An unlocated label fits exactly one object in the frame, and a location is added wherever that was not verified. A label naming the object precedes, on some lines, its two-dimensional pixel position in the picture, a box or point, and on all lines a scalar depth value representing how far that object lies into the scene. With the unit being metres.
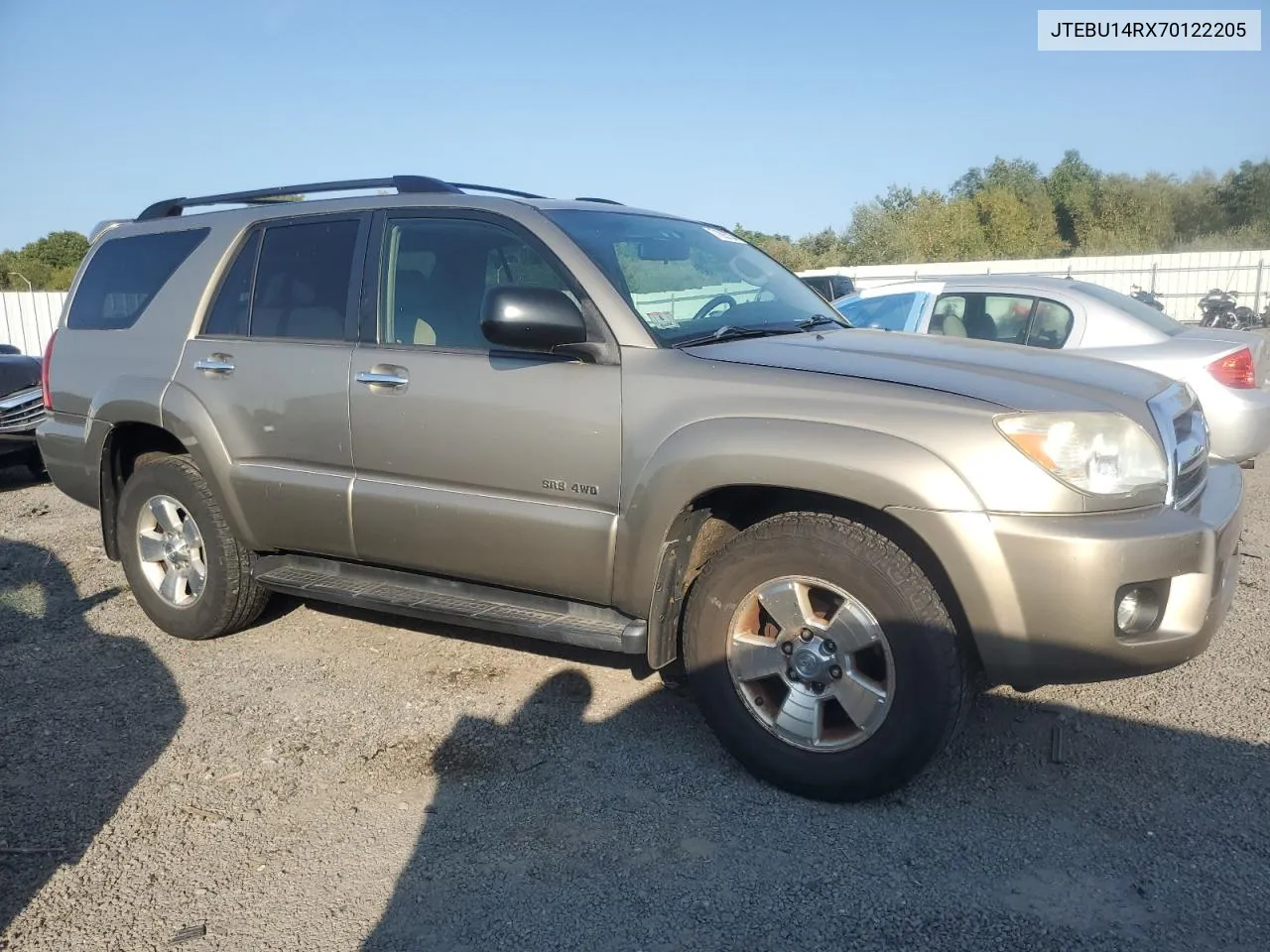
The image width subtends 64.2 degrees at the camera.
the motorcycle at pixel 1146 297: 21.31
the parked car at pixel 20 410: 8.71
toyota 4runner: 2.84
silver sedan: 6.38
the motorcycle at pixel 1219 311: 23.22
